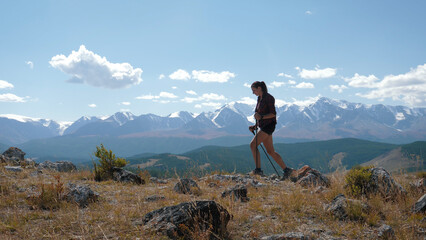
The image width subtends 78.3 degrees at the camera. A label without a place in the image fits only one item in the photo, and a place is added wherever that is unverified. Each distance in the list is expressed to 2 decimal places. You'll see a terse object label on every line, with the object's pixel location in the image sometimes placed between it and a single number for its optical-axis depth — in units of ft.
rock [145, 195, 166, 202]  20.15
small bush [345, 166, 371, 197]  20.01
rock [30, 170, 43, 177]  31.68
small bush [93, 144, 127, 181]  30.45
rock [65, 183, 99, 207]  18.65
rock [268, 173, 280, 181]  32.36
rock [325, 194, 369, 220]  15.39
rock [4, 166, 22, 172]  32.85
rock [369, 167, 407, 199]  18.75
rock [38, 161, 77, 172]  40.70
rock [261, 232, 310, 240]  12.10
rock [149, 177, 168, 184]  32.15
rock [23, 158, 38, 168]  38.31
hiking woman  29.81
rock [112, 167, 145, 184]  28.76
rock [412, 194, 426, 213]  15.61
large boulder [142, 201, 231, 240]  12.52
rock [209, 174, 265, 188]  26.30
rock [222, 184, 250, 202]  19.98
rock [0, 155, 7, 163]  39.92
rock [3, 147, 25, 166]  41.25
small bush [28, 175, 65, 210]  17.79
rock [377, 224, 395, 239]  12.45
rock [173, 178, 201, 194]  22.48
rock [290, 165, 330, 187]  26.67
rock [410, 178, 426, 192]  20.10
